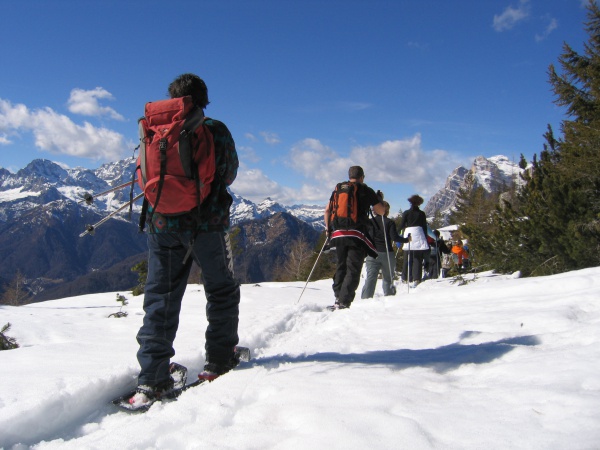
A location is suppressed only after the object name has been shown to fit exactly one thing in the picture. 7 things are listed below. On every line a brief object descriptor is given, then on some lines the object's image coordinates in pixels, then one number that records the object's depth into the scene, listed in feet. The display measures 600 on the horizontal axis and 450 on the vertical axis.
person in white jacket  33.55
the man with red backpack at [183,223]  8.75
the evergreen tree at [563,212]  26.76
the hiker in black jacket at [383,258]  24.84
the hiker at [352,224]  19.52
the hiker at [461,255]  54.90
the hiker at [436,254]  47.31
